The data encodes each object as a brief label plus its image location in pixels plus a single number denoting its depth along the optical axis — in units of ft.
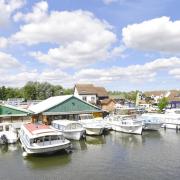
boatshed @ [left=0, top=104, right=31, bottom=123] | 81.67
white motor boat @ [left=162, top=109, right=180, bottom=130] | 90.87
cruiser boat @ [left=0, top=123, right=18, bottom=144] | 69.52
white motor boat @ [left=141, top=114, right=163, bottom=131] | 88.26
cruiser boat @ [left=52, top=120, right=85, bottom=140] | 73.55
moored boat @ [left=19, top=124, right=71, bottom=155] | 55.45
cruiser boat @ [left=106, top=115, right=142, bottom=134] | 82.95
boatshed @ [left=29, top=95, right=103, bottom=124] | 90.48
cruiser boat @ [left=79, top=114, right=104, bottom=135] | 81.00
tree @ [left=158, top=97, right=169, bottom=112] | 134.01
